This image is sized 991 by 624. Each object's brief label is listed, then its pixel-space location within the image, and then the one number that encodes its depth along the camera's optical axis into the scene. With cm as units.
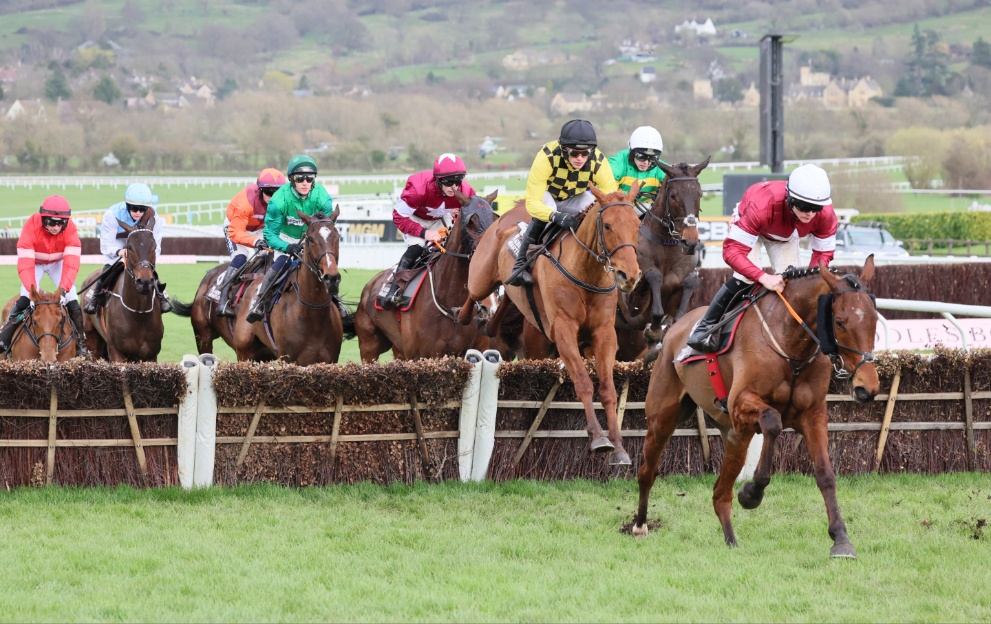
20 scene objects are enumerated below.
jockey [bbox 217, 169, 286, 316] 2109
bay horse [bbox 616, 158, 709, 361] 1766
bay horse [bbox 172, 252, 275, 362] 2200
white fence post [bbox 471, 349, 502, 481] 1619
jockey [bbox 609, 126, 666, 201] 1906
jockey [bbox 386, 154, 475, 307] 1959
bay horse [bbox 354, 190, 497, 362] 1873
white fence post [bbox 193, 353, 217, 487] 1517
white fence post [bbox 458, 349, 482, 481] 1612
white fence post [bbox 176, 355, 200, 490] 1511
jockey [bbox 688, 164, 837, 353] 1257
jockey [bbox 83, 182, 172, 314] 2080
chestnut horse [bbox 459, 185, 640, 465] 1455
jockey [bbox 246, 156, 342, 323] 1942
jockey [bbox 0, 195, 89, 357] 1980
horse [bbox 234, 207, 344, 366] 1814
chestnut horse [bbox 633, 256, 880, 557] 1170
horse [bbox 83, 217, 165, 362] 2008
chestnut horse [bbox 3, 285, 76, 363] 1947
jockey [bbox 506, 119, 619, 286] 1611
